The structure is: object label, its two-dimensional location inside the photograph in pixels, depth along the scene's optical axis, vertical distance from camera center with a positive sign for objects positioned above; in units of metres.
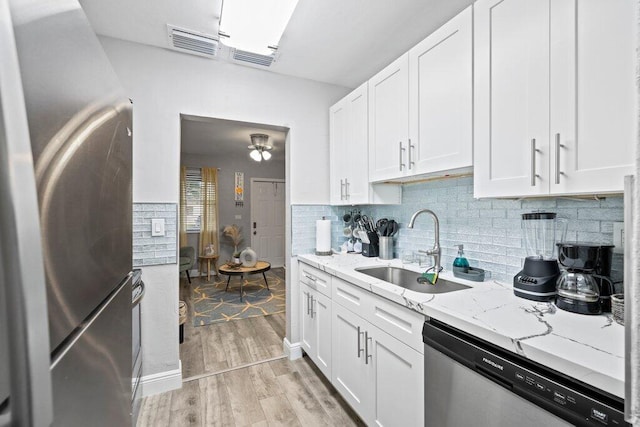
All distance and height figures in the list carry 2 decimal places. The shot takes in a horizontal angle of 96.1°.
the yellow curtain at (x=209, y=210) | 5.66 +0.00
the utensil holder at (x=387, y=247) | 2.29 -0.29
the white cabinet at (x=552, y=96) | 0.91 +0.42
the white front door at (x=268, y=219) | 6.39 -0.20
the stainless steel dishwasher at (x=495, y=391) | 0.72 -0.53
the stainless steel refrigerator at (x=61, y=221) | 0.32 -0.02
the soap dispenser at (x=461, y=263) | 1.68 -0.31
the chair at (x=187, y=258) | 4.73 -0.81
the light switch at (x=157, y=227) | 2.10 -0.12
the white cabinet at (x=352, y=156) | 2.22 +0.46
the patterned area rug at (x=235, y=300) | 3.53 -1.28
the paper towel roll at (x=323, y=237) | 2.50 -0.23
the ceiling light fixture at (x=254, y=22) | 1.55 +1.10
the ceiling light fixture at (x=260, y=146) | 4.30 +0.98
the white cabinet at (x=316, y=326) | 2.04 -0.90
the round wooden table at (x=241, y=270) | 4.02 -0.85
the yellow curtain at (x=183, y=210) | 5.53 +0.00
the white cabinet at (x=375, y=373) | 1.26 -0.84
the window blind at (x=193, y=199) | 5.61 +0.22
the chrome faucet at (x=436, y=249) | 1.81 -0.24
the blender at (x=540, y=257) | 1.21 -0.21
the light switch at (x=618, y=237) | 1.09 -0.10
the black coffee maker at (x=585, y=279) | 1.05 -0.26
